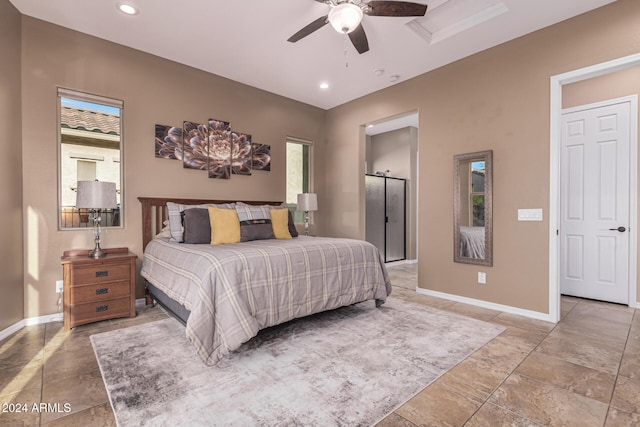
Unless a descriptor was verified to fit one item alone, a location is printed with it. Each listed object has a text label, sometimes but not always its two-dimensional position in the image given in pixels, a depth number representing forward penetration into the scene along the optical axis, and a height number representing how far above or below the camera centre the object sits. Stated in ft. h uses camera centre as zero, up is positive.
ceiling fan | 7.57 +5.11
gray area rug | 5.36 -3.50
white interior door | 11.91 +0.33
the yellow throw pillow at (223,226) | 10.85 -0.56
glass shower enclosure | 20.20 -0.33
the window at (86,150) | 10.42 +2.14
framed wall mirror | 11.51 +0.07
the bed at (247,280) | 7.00 -1.91
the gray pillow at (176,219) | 11.00 -0.30
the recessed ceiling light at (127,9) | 9.18 +6.09
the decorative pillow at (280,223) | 12.46 -0.52
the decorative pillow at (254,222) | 11.43 -0.45
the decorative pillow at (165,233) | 11.40 -0.82
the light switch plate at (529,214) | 10.34 -0.16
